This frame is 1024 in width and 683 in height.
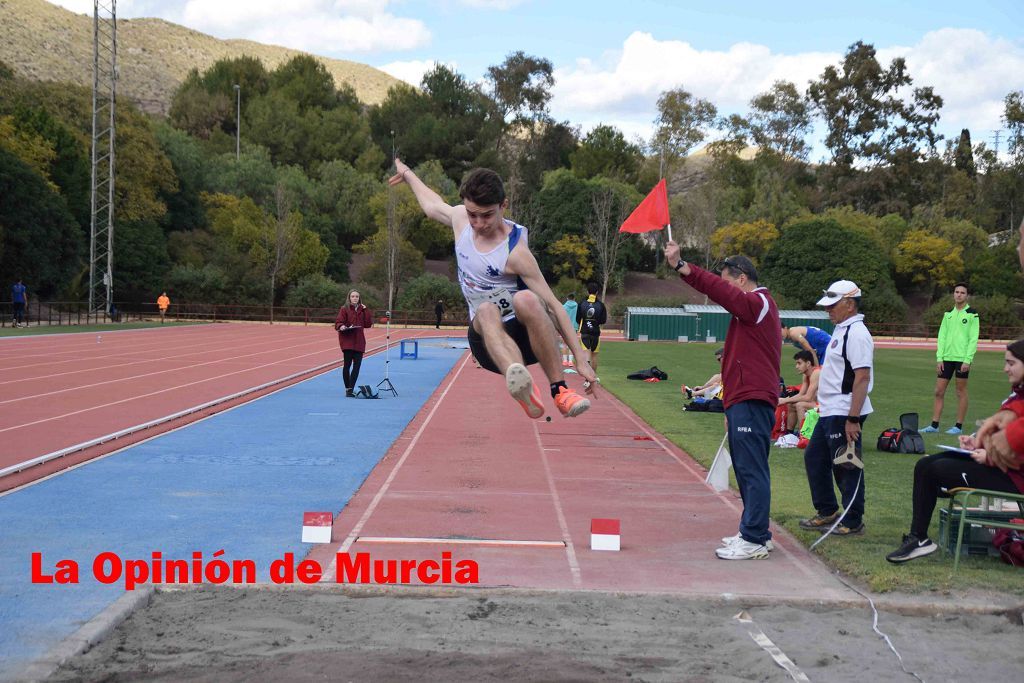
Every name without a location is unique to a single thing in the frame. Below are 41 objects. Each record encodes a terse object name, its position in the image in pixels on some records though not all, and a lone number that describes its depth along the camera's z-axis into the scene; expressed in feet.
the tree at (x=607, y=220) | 198.39
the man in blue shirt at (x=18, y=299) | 126.21
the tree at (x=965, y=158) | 279.90
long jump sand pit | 15.01
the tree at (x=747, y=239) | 221.46
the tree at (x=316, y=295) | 191.62
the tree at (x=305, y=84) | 304.91
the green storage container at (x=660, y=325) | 165.37
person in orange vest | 168.14
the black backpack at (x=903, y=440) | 39.34
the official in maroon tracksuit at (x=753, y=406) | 22.20
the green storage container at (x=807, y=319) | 165.27
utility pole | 270.10
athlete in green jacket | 43.80
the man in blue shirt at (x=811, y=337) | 33.24
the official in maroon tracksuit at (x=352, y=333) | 56.29
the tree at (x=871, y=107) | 259.80
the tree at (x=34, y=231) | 140.26
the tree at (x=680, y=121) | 282.15
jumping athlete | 19.52
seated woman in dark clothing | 20.88
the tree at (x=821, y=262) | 208.64
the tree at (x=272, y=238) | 198.70
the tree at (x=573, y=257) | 196.54
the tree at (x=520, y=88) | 270.46
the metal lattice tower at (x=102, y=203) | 139.85
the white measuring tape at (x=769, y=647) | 15.16
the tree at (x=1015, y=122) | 258.98
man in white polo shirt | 23.50
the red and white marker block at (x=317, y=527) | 22.02
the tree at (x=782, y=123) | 273.33
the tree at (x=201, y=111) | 291.38
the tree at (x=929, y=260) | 214.28
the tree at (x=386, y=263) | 203.10
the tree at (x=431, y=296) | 189.06
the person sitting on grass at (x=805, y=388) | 40.60
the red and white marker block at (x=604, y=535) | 22.25
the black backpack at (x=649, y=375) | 76.38
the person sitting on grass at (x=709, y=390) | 55.16
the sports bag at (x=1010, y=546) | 21.79
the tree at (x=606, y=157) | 268.21
